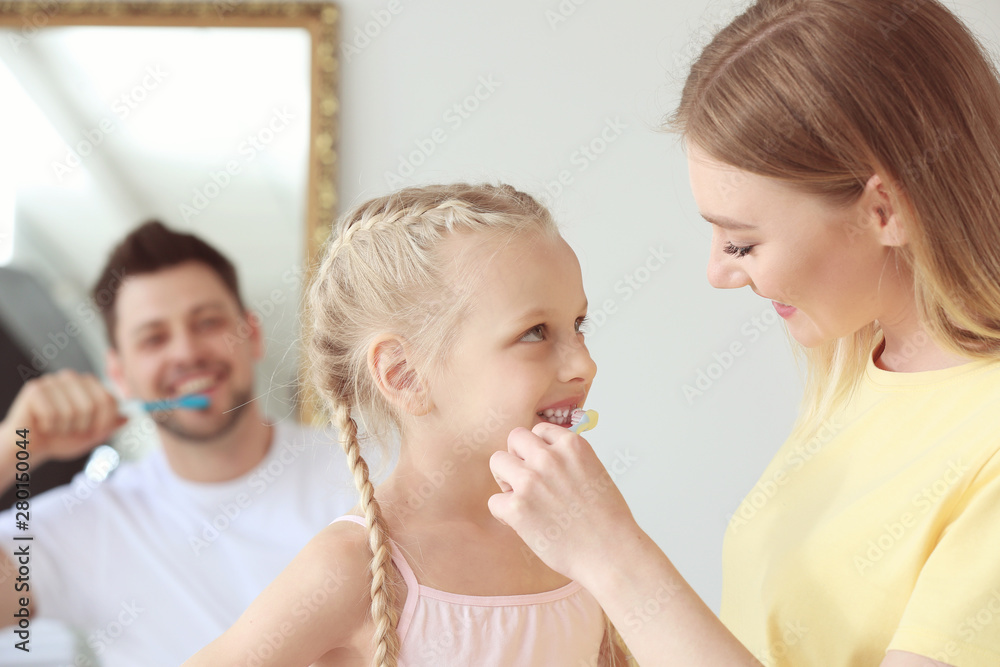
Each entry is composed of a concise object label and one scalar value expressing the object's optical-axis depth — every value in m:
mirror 1.71
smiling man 1.67
